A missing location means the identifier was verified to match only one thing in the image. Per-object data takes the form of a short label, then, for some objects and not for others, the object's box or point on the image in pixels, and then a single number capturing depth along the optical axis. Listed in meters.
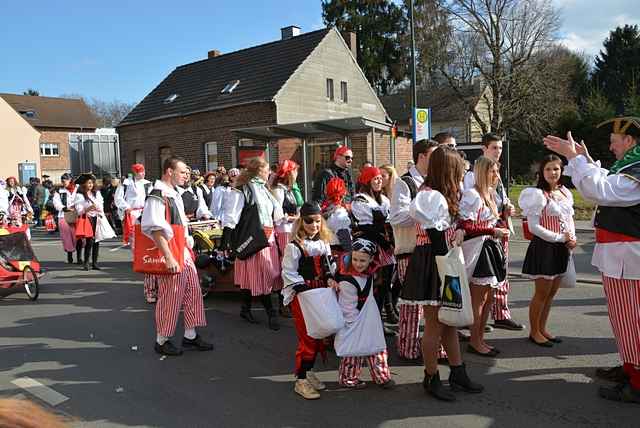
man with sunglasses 7.32
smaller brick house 53.34
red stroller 8.48
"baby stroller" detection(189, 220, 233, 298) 7.85
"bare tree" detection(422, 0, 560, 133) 32.66
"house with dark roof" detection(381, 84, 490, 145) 35.00
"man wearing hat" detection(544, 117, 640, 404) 3.94
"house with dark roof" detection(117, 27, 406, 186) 25.17
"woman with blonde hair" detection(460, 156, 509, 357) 5.07
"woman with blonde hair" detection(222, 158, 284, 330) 6.63
